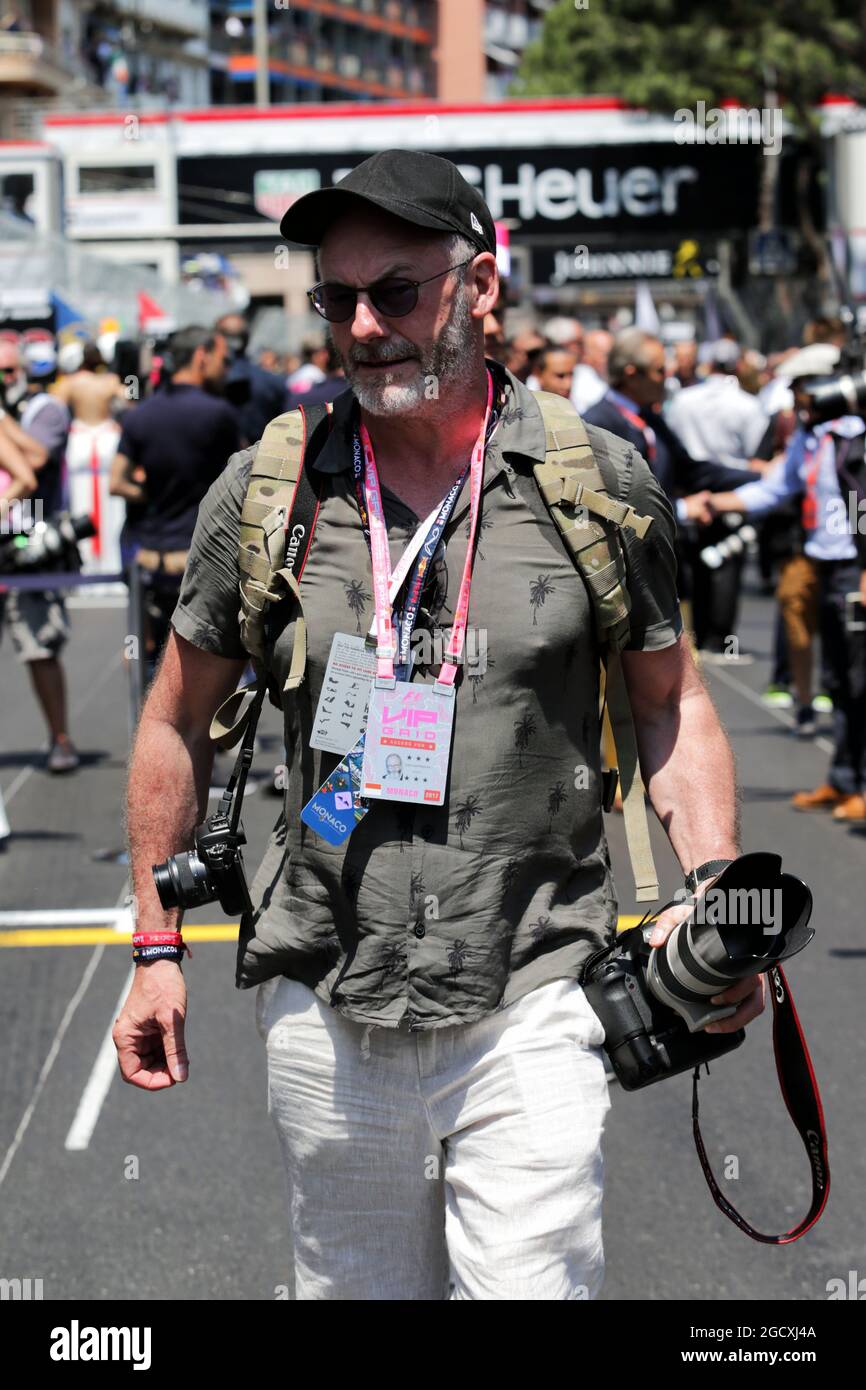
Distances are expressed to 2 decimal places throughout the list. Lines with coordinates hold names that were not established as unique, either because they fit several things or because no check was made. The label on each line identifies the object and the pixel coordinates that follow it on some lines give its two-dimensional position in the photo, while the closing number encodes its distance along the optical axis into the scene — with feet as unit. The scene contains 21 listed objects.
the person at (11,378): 36.37
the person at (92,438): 51.98
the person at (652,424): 25.27
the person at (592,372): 42.64
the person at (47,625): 31.99
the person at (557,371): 27.94
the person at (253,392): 37.65
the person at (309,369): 43.93
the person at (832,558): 28.27
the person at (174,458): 28.12
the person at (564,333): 31.13
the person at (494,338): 21.30
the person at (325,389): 29.96
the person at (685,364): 56.49
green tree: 90.99
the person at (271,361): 74.23
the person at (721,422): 41.39
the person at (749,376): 49.70
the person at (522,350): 27.30
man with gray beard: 8.73
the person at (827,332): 38.78
